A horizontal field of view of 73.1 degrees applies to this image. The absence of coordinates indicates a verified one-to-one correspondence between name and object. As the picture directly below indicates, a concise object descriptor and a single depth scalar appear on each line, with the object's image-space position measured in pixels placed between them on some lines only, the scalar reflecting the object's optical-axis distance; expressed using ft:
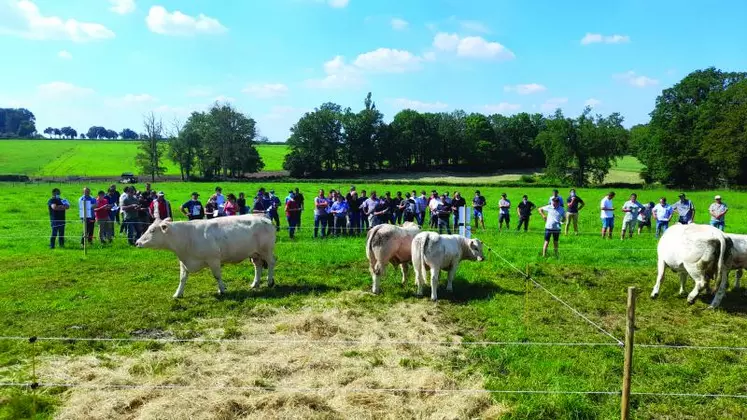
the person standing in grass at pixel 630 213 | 68.28
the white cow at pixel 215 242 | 38.91
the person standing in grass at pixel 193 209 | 60.95
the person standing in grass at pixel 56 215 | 58.08
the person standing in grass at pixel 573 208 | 68.33
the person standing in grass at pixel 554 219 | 52.13
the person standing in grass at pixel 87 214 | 57.11
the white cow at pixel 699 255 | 34.81
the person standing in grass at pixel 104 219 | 60.97
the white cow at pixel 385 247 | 39.42
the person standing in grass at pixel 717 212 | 61.21
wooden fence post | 16.19
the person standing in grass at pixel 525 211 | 73.77
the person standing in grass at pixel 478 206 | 77.00
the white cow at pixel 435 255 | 37.40
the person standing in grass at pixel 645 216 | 73.67
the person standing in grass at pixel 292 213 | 66.18
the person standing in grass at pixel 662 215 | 66.80
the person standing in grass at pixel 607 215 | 67.67
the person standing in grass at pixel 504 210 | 76.18
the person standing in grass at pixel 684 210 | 65.00
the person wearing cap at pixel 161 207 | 59.16
